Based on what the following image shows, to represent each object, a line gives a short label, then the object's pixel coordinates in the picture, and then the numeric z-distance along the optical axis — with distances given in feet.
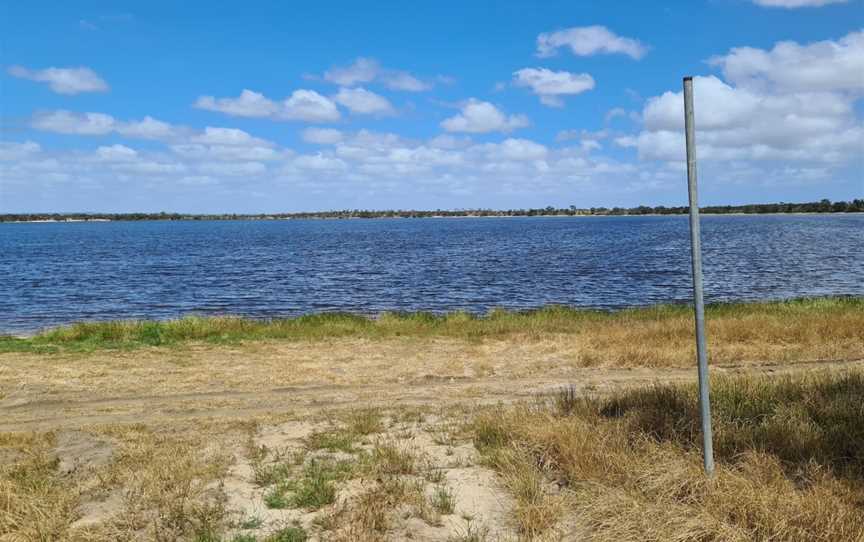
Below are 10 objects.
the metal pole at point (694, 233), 16.34
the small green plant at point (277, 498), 19.51
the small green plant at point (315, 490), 19.52
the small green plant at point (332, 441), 25.55
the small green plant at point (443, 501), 19.12
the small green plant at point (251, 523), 18.12
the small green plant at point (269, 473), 21.61
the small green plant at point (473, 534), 17.02
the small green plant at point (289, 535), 17.11
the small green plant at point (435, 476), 21.45
